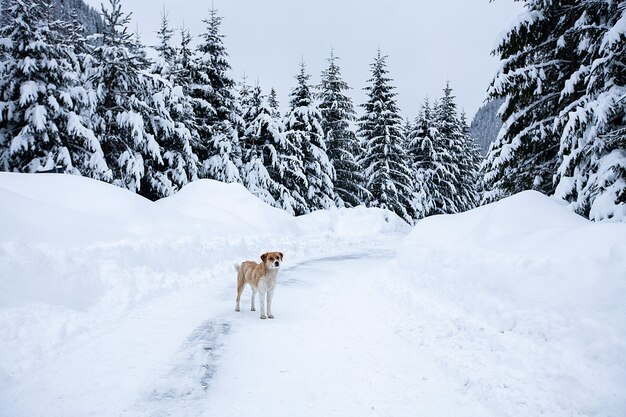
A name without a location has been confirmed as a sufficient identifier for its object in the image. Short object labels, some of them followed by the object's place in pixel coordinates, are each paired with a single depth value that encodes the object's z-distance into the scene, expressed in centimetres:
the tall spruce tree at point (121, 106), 1842
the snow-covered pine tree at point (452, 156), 3688
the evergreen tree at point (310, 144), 2858
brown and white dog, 688
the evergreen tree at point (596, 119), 858
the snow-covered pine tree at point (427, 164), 3594
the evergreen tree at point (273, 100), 3309
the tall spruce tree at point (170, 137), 1978
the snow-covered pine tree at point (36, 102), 1603
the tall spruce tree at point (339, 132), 3197
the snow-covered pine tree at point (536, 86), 1105
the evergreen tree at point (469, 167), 4110
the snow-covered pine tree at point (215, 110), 2438
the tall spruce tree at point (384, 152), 3091
